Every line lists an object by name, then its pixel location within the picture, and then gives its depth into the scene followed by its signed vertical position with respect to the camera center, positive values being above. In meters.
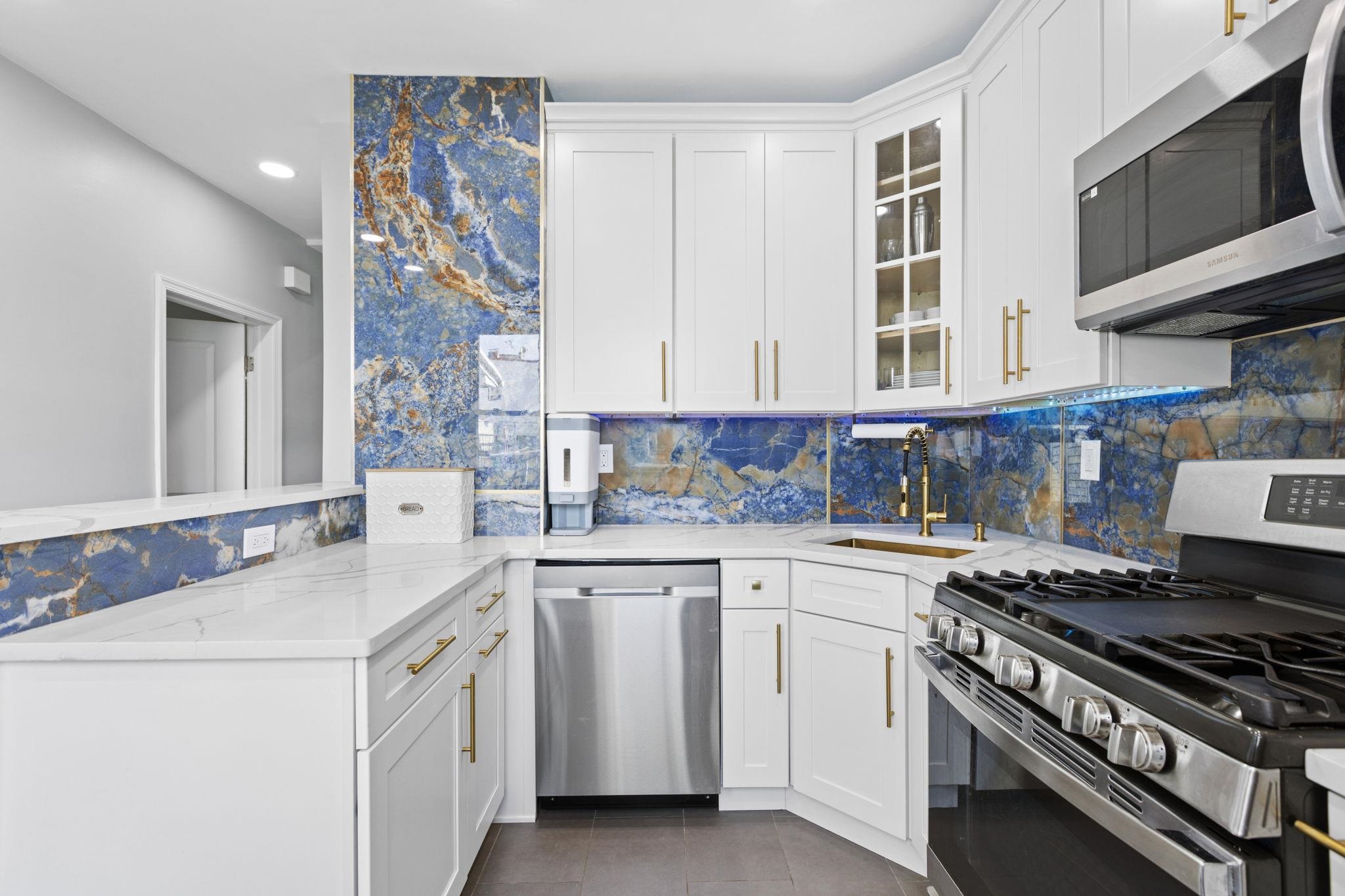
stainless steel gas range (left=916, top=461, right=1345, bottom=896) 0.68 -0.35
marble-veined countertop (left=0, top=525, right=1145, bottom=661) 1.10 -0.35
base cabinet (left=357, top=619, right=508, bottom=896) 1.15 -0.76
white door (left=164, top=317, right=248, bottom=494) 3.71 +0.23
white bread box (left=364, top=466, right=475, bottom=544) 2.23 -0.21
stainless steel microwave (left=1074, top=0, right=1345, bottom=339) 0.87 +0.43
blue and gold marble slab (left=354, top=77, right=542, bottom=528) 2.40 +0.71
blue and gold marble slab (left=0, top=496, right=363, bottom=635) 1.17 -0.26
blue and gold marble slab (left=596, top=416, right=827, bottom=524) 2.72 -0.12
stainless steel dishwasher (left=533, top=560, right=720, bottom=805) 2.10 -0.79
